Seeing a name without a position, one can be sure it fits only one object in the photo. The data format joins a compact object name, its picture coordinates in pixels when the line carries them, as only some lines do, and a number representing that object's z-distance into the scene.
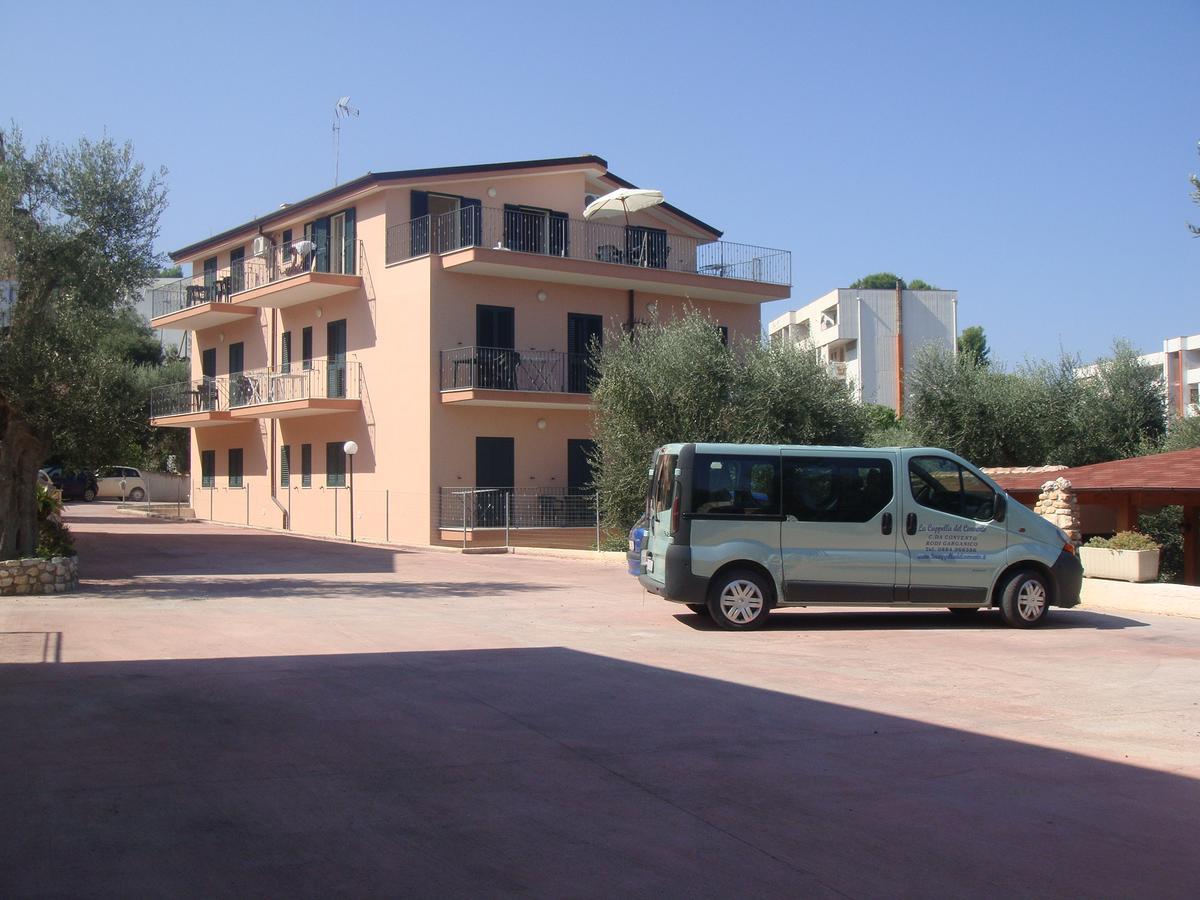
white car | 51.94
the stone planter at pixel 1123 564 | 16.55
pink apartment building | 27.64
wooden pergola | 18.53
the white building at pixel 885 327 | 67.19
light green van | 12.65
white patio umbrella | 28.30
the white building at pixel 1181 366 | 71.75
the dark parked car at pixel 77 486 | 50.34
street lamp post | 28.53
